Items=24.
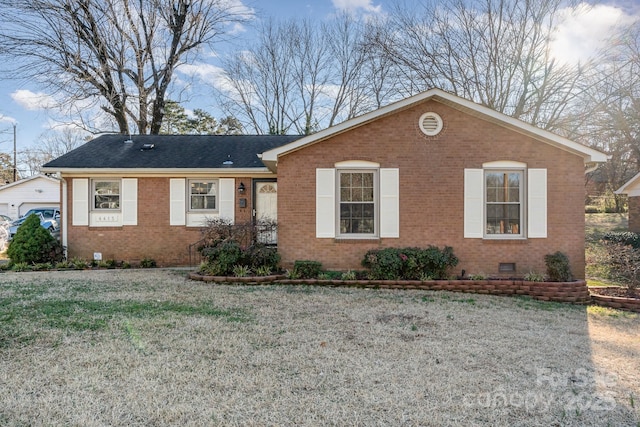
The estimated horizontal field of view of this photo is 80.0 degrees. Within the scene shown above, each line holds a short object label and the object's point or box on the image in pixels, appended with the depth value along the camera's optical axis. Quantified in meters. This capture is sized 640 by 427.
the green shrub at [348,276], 8.77
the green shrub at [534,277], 8.66
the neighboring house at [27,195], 26.03
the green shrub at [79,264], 11.16
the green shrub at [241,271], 8.99
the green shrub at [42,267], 10.95
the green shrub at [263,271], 8.99
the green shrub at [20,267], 10.82
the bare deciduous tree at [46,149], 39.38
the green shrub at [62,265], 11.09
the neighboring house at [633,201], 16.89
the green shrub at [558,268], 8.59
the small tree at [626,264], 8.39
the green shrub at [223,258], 9.05
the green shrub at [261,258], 9.18
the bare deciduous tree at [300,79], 25.08
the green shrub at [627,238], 14.05
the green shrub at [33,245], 11.27
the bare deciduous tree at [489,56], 19.14
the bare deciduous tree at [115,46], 17.17
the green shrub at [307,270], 8.88
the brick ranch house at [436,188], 9.12
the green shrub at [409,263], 8.70
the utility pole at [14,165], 37.38
